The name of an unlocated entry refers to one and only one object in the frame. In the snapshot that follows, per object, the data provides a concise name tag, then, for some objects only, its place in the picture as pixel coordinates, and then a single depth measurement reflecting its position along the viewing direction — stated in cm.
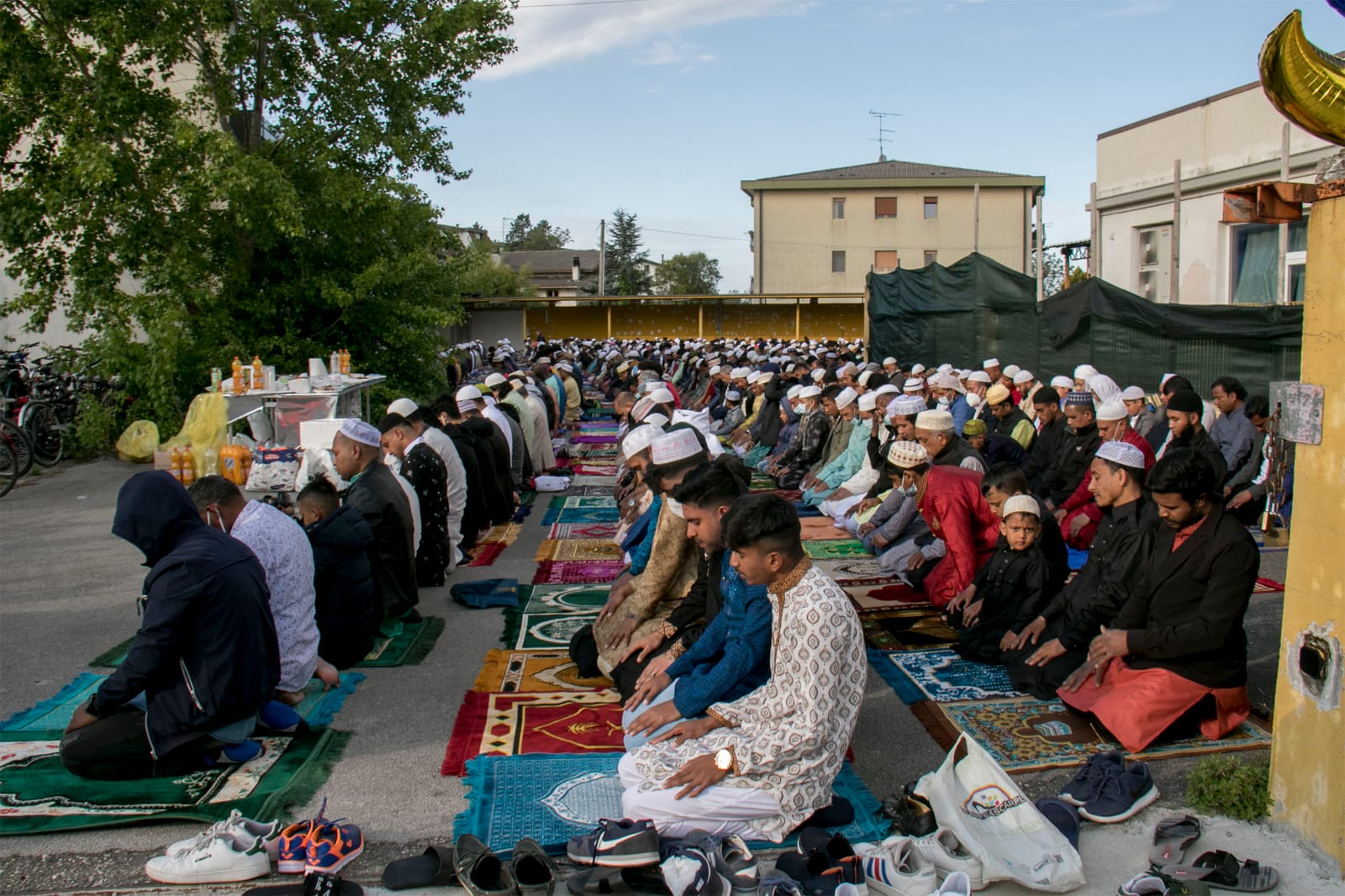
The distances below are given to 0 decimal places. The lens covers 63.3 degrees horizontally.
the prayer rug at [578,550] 804
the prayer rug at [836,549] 799
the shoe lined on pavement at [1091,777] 372
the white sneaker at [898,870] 310
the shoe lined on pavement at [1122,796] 363
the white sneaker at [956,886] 305
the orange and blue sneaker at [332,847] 333
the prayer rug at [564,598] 651
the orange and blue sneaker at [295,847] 334
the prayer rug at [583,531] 887
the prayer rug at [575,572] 728
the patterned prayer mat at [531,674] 507
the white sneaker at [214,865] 325
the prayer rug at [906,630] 573
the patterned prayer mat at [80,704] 456
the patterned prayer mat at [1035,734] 418
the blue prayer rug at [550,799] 357
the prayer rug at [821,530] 865
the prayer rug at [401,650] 545
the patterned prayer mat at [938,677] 493
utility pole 4584
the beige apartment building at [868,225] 3809
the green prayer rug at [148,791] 362
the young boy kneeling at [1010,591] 534
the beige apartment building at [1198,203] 1264
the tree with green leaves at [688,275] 5838
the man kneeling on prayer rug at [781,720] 337
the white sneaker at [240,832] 333
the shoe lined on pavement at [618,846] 321
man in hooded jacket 386
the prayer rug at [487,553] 786
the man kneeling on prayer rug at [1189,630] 419
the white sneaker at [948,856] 321
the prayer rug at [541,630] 579
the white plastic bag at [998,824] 319
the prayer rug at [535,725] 430
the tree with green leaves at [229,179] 1177
